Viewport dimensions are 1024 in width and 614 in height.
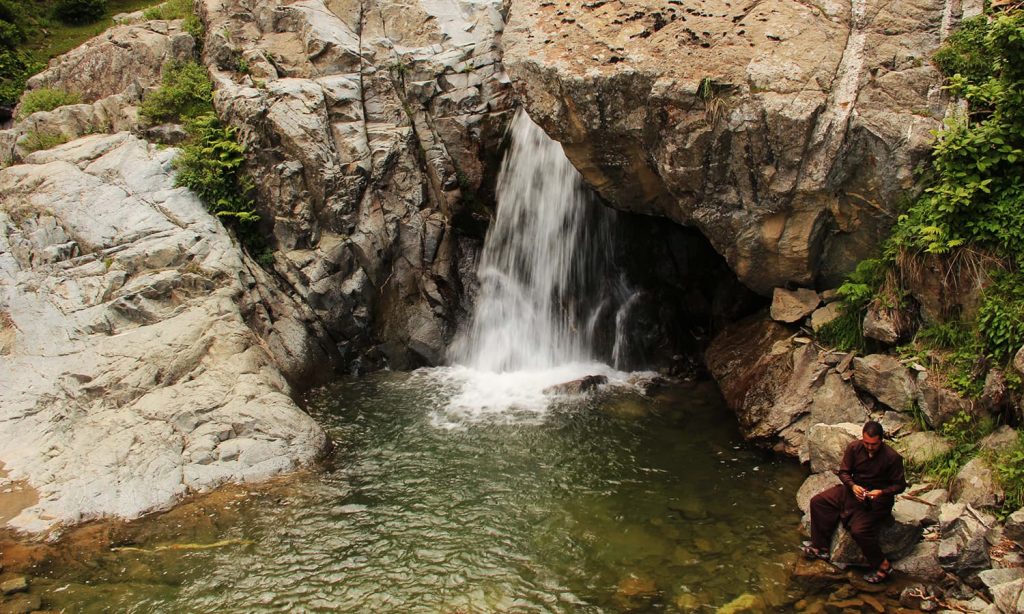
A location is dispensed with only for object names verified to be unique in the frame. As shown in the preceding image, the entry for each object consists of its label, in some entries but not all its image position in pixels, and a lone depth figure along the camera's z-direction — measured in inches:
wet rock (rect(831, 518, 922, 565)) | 300.2
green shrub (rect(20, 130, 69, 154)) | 629.9
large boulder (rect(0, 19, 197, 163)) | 645.9
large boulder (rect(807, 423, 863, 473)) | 357.4
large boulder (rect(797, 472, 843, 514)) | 354.3
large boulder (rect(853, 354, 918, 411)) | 367.9
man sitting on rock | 294.2
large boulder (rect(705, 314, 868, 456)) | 404.8
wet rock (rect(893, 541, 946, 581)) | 291.4
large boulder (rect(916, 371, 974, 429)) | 339.0
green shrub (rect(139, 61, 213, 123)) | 636.7
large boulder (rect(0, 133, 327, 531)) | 392.5
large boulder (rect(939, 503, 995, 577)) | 282.5
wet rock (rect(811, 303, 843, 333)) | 426.6
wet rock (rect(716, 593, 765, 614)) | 290.7
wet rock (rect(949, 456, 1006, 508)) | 299.7
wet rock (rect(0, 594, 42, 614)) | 292.7
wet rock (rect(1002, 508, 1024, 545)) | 273.4
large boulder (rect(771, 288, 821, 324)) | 454.0
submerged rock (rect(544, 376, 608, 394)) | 536.7
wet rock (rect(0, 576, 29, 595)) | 303.3
